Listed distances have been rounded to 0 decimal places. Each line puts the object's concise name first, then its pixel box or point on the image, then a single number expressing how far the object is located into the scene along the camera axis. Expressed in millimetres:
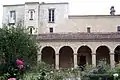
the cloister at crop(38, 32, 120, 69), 15305
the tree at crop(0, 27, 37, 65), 6132
